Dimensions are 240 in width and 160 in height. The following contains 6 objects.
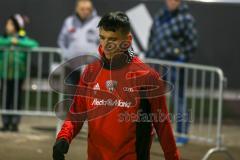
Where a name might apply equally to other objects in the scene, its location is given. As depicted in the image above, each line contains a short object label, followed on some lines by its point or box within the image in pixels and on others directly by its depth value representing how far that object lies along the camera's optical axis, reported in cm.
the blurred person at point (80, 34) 1875
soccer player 822
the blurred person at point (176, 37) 1859
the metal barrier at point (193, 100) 1767
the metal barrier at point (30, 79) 1953
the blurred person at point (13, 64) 1941
